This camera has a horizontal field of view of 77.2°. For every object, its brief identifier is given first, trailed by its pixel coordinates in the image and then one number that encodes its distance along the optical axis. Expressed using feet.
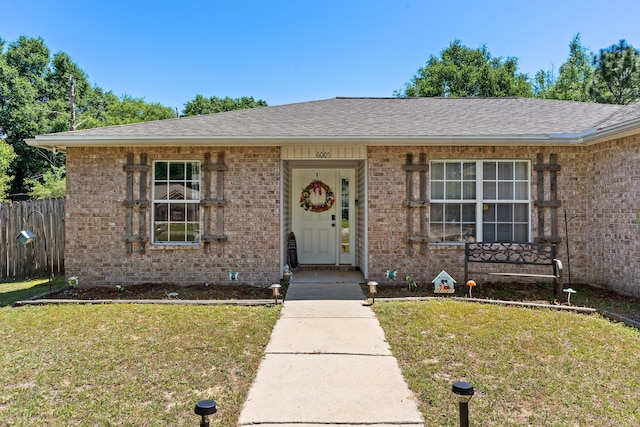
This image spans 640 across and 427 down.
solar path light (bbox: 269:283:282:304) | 20.10
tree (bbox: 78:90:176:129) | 103.81
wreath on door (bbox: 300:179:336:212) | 32.40
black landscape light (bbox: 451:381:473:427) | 8.02
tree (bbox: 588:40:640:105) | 66.54
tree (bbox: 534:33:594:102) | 90.22
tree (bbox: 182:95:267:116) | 120.57
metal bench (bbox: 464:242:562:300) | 22.49
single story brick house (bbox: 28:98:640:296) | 25.45
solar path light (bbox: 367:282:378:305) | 20.42
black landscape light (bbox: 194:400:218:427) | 7.53
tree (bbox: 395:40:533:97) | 95.30
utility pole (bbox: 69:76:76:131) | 69.26
